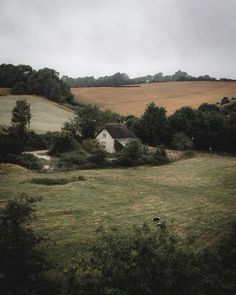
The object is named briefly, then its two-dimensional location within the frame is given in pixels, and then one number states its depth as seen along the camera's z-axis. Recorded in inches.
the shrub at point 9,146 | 1882.8
